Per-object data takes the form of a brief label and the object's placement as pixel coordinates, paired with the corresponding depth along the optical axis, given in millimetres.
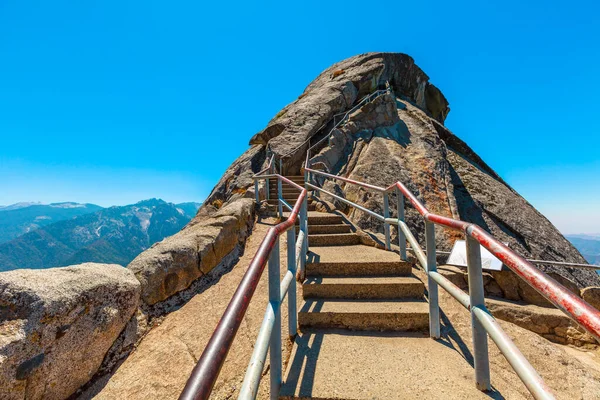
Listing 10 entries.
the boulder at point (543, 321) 5539
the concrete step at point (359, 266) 3746
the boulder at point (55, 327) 2145
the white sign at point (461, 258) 5109
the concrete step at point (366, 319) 2963
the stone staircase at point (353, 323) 2143
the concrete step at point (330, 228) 5508
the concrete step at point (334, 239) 4976
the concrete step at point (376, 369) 2039
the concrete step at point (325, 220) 5879
